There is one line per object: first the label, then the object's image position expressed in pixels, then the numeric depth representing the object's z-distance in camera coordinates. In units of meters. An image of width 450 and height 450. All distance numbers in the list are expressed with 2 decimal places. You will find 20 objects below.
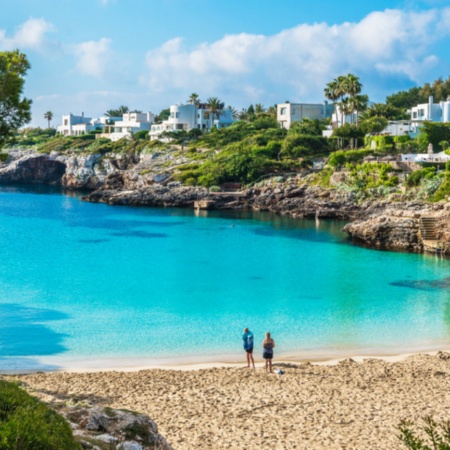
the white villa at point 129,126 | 130.75
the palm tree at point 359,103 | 89.69
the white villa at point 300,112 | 113.50
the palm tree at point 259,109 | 139.62
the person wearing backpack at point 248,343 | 21.05
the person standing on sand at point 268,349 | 20.27
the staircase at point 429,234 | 48.66
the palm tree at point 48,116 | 176.12
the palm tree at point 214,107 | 125.69
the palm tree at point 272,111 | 123.81
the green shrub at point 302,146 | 86.12
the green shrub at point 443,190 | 59.03
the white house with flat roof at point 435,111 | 98.50
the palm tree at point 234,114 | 143.62
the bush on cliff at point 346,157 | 76.56
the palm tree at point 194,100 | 133.66
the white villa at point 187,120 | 122.66
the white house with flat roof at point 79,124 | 153.50
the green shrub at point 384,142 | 79.19
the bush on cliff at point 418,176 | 65.44
